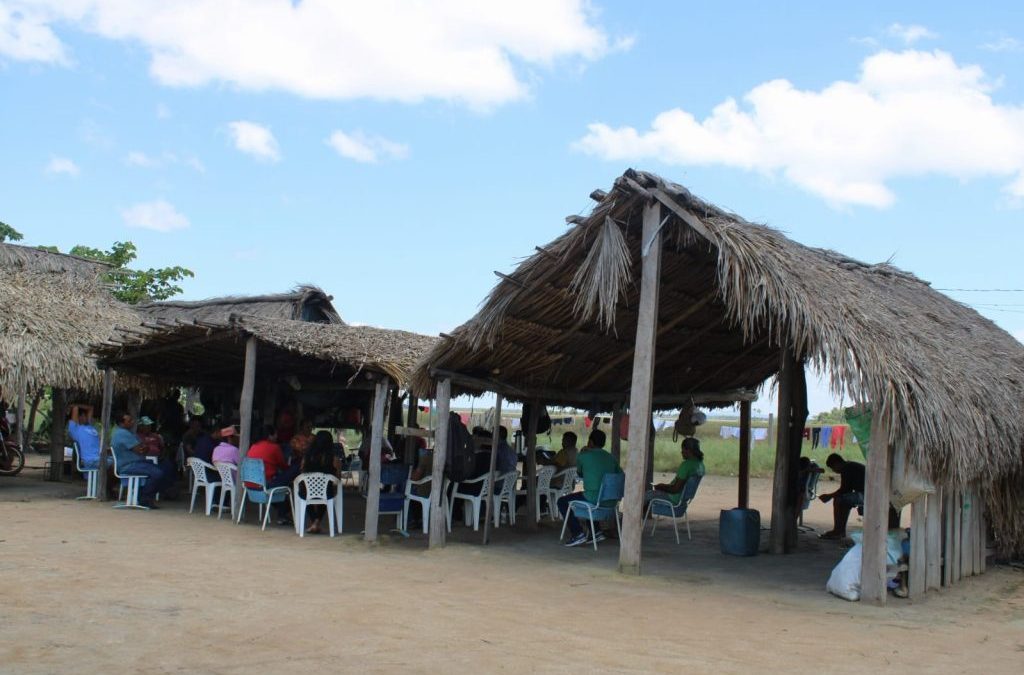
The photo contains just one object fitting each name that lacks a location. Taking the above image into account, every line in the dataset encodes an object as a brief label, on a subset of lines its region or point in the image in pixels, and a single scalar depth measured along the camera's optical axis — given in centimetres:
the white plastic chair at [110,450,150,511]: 1216
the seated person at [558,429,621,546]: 976
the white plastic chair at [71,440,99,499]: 1326
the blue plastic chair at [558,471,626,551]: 977
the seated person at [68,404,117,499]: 1325
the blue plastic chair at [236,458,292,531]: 1048
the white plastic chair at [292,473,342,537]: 1007
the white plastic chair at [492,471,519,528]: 1122
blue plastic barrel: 975
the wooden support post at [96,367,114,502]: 1291
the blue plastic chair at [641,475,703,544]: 1041
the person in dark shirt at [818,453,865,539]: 1126
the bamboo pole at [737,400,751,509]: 1182
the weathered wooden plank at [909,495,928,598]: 733
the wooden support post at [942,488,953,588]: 798
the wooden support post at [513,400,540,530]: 1200
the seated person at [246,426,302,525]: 1059
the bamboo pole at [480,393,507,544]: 974
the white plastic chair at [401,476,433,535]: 1032
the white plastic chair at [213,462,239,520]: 1124
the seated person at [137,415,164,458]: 1253
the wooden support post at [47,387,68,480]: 1584
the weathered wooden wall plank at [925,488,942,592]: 759
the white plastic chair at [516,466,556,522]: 1252
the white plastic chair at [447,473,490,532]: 1077
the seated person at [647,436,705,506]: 1034
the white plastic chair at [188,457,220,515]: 1161
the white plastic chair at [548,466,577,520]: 1277
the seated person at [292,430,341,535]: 1007
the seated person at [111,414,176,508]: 1198
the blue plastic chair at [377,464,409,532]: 1042
